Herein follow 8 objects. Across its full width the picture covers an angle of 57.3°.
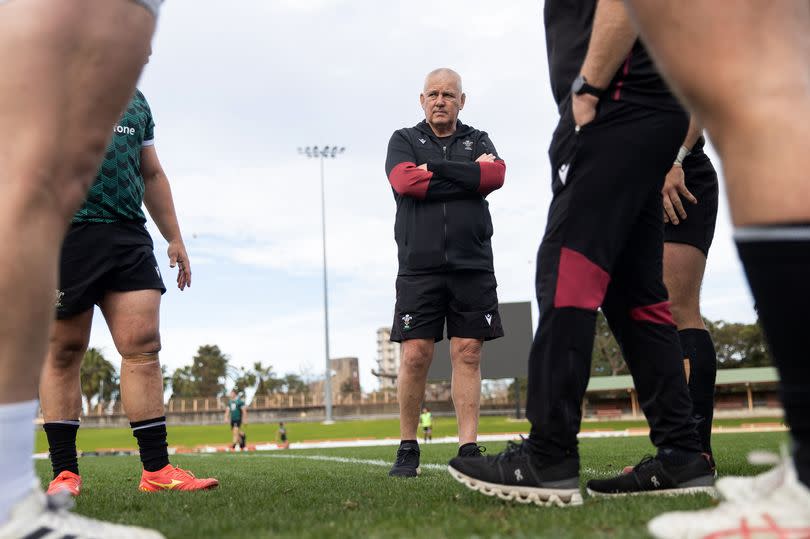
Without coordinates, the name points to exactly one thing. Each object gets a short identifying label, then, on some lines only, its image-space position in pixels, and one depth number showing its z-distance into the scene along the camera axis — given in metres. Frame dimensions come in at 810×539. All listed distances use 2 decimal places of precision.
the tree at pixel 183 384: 120.62
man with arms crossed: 5.15
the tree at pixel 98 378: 100.88
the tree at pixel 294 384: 130.38
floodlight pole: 54.81
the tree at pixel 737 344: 79.50
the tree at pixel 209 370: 122.12
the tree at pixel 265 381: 127.38
